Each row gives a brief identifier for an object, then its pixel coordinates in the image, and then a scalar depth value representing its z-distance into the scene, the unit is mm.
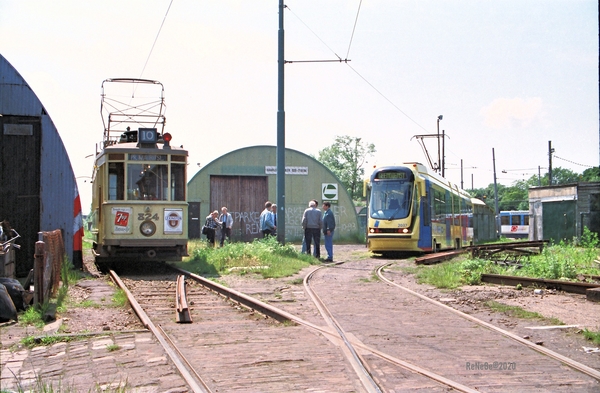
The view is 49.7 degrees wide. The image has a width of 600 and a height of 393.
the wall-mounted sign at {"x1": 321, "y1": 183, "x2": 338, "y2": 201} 36469
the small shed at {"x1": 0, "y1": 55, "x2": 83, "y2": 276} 13633
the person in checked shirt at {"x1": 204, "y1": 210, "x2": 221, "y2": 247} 21609
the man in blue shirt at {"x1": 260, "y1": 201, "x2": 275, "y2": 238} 20328
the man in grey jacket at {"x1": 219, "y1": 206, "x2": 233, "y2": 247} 21312
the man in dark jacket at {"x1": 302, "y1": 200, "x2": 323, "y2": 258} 18438
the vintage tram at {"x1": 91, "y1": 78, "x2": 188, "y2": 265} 14062
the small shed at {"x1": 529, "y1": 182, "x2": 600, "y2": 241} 29641
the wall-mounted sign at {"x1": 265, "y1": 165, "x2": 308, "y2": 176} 35500
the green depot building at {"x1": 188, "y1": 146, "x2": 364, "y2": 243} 34031
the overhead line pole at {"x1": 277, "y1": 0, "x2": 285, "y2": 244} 18422
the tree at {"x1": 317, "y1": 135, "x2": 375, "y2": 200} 83000
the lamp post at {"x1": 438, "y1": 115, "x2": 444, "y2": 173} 43206
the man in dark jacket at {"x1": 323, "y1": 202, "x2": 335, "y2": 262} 18516
